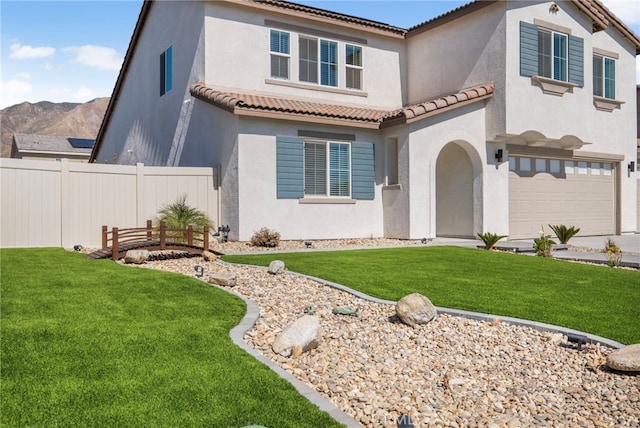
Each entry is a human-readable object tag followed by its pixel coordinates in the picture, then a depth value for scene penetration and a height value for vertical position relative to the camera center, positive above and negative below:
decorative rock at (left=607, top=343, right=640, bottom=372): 5.50 -1.60
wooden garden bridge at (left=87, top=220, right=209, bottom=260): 11.62 -0.73
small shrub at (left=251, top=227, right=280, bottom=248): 14.38 -0.77
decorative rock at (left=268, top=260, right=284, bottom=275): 10.05 -1.08
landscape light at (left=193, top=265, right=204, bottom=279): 9.73 -1.12
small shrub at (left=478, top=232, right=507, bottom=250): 14.68 -0.85
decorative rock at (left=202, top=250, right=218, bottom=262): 11.66 -1.01
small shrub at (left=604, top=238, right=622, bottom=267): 12.26 -1.17
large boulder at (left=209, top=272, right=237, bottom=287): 8.86 -1.15
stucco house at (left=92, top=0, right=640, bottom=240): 15.87 +3.12
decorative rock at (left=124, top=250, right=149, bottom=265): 11.23 -0.97
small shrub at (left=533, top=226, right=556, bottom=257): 13.72 -1.00
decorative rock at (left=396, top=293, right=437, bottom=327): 7.07 -1.36
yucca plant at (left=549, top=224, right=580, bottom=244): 16.50 -0.78
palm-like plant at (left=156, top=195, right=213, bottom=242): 13.71 -0.16
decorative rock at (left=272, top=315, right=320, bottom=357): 5.91 -1.46
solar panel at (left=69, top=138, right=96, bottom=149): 37.30 +5.09
